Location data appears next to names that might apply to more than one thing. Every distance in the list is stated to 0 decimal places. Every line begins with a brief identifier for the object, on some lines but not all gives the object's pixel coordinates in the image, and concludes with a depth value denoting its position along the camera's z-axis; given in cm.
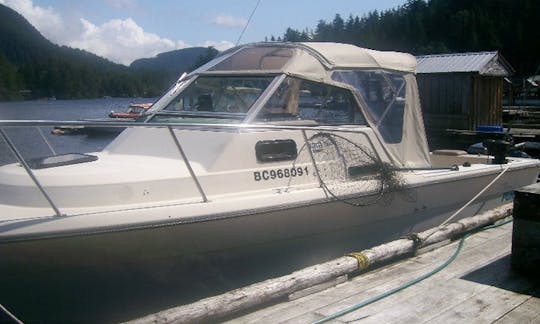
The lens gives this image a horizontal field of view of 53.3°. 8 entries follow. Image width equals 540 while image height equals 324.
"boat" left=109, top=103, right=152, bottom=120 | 3000
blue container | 918
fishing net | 538
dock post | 416
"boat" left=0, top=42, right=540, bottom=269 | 405
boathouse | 1511
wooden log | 361
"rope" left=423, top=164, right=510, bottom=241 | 680
